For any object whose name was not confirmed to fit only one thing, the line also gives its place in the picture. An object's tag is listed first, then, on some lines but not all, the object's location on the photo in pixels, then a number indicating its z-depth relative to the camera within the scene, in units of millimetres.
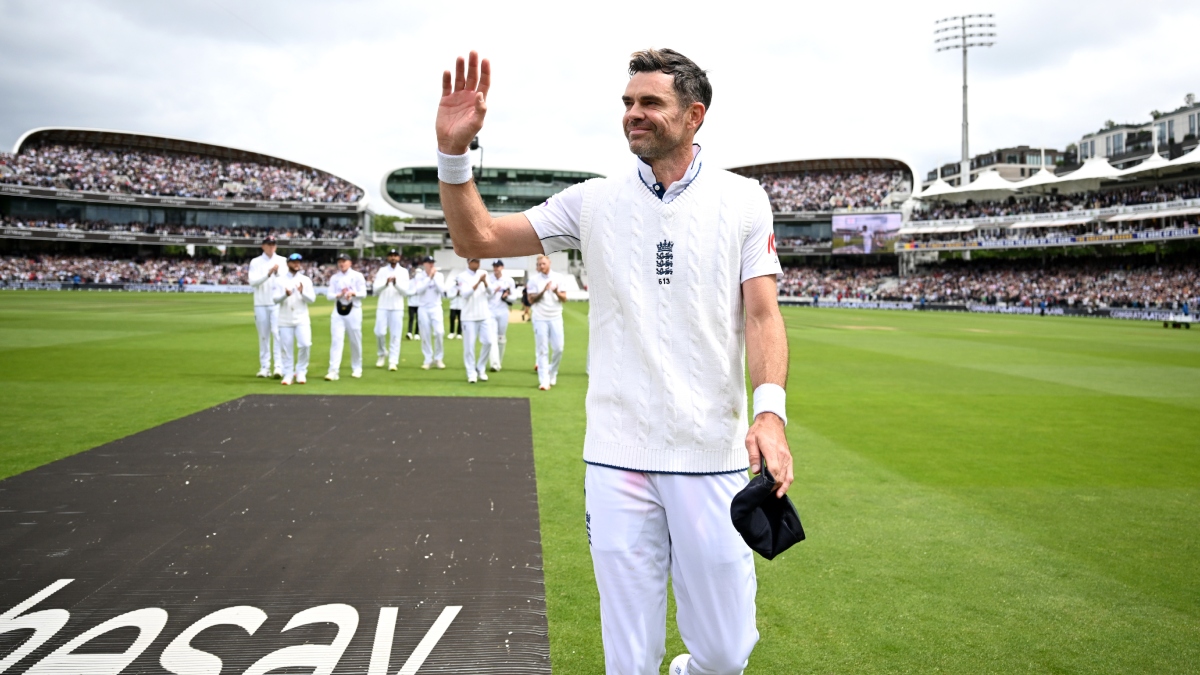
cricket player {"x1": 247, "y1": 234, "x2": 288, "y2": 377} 13734
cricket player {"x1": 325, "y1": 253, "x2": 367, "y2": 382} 14484
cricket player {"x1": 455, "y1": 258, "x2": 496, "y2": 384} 14477
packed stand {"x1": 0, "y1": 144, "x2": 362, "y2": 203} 80312
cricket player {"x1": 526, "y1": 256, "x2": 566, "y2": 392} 13727
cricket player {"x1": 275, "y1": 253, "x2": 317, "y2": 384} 13688
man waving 2676
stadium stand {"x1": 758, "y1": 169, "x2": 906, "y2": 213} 89062
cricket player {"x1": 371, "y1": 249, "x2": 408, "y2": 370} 16406
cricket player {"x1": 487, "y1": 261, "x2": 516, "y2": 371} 14641
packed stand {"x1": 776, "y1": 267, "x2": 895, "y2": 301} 72875
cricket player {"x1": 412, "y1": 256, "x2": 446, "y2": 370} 16750
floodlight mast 66938
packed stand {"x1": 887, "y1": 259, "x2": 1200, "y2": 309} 48250
